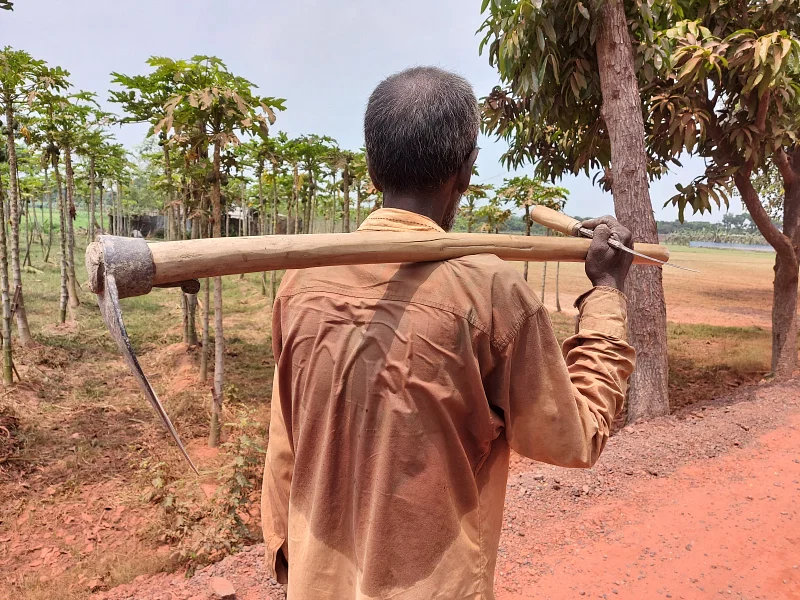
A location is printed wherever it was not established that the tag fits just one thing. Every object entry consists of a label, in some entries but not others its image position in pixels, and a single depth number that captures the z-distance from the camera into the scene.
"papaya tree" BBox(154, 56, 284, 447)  5.73
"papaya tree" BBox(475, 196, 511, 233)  14.26
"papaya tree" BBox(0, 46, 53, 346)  6.98
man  1.05
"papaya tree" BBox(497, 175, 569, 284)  12.76
